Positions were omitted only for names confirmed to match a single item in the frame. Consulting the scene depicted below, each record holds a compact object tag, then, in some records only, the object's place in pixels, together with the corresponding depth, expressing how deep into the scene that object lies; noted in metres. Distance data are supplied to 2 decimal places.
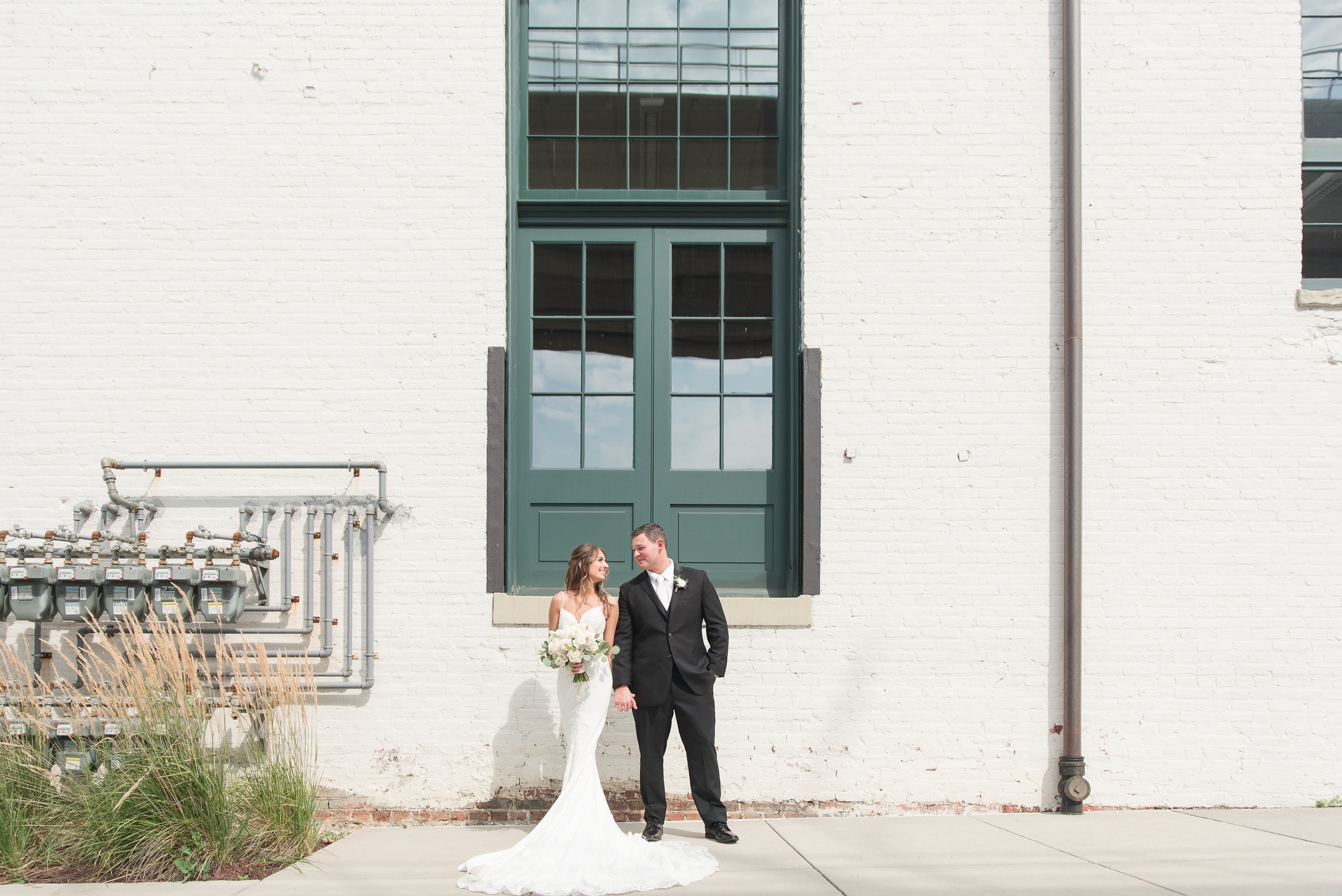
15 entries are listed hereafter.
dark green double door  5.99
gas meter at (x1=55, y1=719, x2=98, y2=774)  4.68
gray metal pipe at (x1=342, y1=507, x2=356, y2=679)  5.59
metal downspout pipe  5.54
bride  4.27
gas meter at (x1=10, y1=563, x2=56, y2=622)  5.17
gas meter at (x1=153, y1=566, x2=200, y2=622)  5.16
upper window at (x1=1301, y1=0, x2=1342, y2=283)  6.08
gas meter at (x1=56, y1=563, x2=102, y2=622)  5.17
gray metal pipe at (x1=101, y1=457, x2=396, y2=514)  5.58
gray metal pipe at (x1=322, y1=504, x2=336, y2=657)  5.60
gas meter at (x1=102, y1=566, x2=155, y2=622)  5.16
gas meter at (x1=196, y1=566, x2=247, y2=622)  5.25
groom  5.05
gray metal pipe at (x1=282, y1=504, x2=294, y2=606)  5.56
